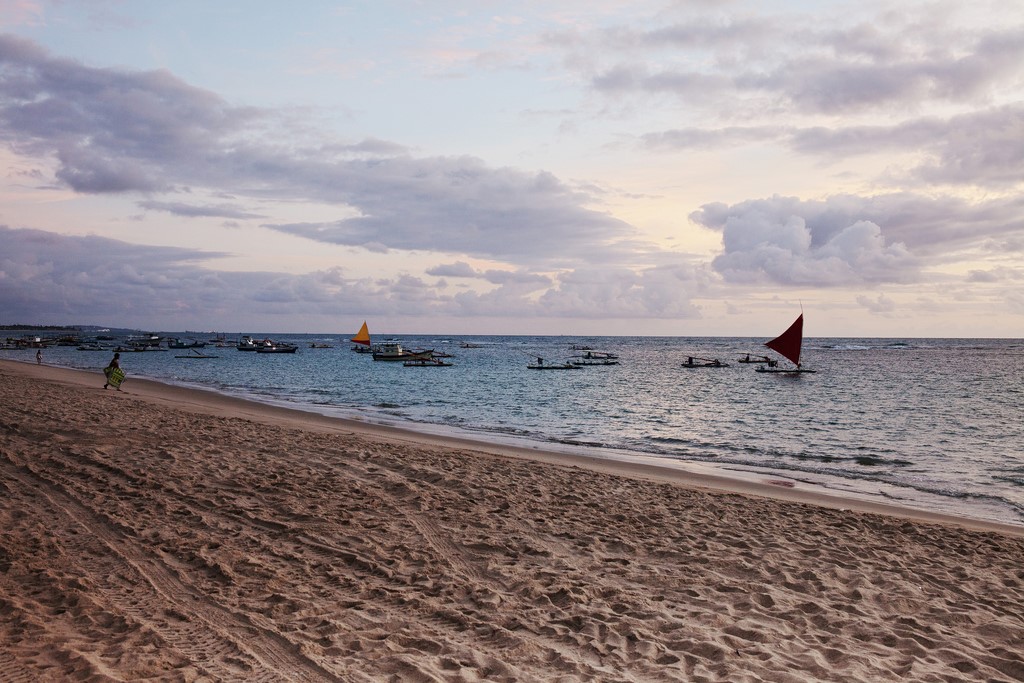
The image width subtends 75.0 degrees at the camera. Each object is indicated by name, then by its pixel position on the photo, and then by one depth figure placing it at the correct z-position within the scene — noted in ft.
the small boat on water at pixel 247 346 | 354.33
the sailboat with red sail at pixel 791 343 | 166.77
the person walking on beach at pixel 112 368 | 93.91
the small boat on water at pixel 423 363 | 221.66
